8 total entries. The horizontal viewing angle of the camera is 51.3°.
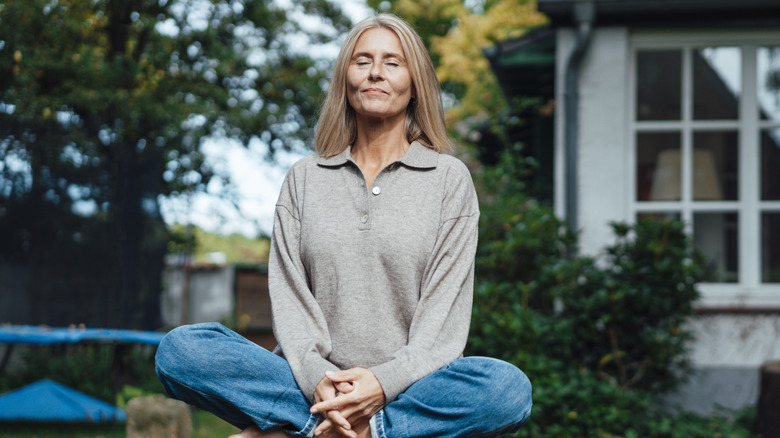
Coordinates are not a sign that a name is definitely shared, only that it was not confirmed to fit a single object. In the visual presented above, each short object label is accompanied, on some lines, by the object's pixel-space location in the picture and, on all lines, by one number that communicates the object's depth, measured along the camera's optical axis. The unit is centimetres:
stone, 395
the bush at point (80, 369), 652
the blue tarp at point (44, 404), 521
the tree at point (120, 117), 562
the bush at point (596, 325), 457
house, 546
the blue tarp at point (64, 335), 503
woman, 208
